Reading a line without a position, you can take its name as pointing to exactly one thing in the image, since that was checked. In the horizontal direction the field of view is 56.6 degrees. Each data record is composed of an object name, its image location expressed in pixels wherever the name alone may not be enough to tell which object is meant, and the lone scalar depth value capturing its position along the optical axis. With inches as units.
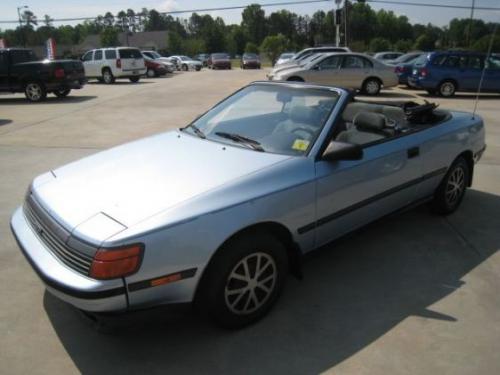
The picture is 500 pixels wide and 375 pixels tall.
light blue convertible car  98.6
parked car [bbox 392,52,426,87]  727.1
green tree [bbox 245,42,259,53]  3358.8
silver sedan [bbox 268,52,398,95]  617.3
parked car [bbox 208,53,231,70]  1644.9
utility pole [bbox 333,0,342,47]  983.6
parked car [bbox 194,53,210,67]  2080.5
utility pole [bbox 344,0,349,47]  1114.0
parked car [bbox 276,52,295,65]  1185.4
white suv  926.4
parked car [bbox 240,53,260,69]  1649.2
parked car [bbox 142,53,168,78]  1127.6
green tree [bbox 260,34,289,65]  2603.1
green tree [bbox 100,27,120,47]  3486.7
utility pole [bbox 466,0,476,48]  1980.2
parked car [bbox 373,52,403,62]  1012.5
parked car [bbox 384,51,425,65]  821.9
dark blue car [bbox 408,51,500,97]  634.2
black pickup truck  619.5
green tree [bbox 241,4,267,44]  4510.3
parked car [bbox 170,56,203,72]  1584.6
